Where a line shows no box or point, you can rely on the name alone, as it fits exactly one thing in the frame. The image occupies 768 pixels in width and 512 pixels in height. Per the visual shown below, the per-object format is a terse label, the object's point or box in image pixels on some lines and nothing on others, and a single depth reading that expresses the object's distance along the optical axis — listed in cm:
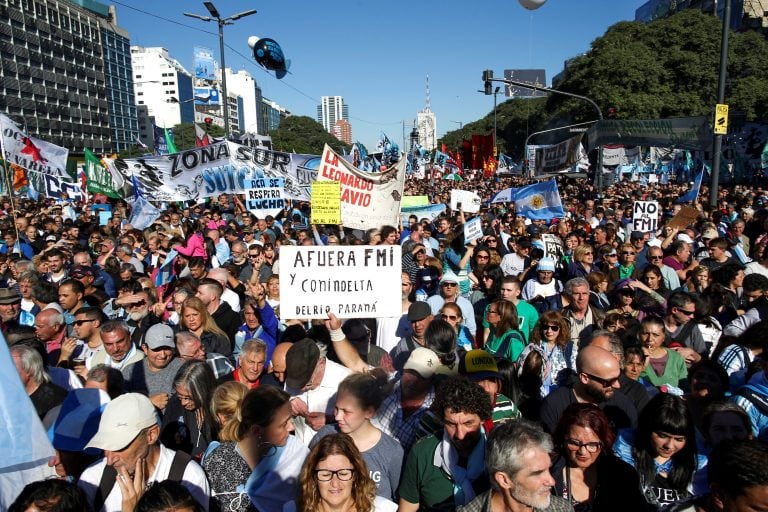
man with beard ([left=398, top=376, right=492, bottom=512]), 288
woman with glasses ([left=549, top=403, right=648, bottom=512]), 279
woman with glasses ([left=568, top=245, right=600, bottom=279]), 756
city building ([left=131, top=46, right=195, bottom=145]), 17262
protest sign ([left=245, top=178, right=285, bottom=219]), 1194
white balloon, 1292
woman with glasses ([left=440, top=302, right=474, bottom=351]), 510
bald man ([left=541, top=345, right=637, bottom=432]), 353
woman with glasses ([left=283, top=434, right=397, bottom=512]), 252
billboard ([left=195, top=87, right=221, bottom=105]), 12941
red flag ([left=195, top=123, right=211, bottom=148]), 1875
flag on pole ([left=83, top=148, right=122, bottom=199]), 1404
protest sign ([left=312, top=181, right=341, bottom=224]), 747
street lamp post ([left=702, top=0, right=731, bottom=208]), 1159
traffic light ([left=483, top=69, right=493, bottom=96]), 1872
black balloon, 2041
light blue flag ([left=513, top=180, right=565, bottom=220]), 1156
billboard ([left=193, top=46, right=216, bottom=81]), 16838
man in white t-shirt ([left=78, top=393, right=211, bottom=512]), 275
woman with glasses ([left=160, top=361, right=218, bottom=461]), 356
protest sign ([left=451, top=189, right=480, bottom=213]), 1237
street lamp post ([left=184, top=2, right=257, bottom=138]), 1597
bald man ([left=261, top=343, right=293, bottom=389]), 399
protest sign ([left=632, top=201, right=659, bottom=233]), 1016
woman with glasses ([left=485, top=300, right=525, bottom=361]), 495
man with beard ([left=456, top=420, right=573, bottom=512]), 244
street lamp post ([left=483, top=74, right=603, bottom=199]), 1643
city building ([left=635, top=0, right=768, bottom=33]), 4890
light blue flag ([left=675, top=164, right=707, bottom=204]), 1262
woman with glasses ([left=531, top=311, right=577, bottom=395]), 462
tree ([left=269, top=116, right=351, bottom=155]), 9306
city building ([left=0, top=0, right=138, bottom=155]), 8712
